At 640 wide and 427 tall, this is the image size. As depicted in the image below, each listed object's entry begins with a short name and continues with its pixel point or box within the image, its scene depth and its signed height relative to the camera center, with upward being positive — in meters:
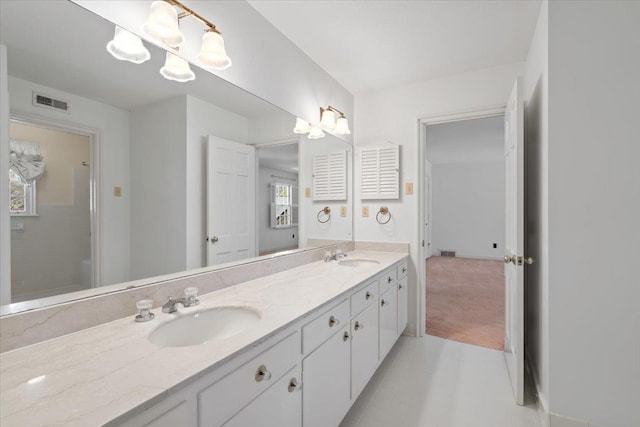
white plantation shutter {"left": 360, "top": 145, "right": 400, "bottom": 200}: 2.87 +0.39
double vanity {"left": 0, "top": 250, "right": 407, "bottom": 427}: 0.66 -0.40
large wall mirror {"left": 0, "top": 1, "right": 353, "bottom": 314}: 0.92 +0.21
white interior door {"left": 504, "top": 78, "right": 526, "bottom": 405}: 1.84 -0.20
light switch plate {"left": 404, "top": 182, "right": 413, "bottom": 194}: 2.83 +0.23
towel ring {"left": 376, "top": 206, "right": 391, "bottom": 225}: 2.93 -0.01
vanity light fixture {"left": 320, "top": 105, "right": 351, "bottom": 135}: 2.55 +0.81
